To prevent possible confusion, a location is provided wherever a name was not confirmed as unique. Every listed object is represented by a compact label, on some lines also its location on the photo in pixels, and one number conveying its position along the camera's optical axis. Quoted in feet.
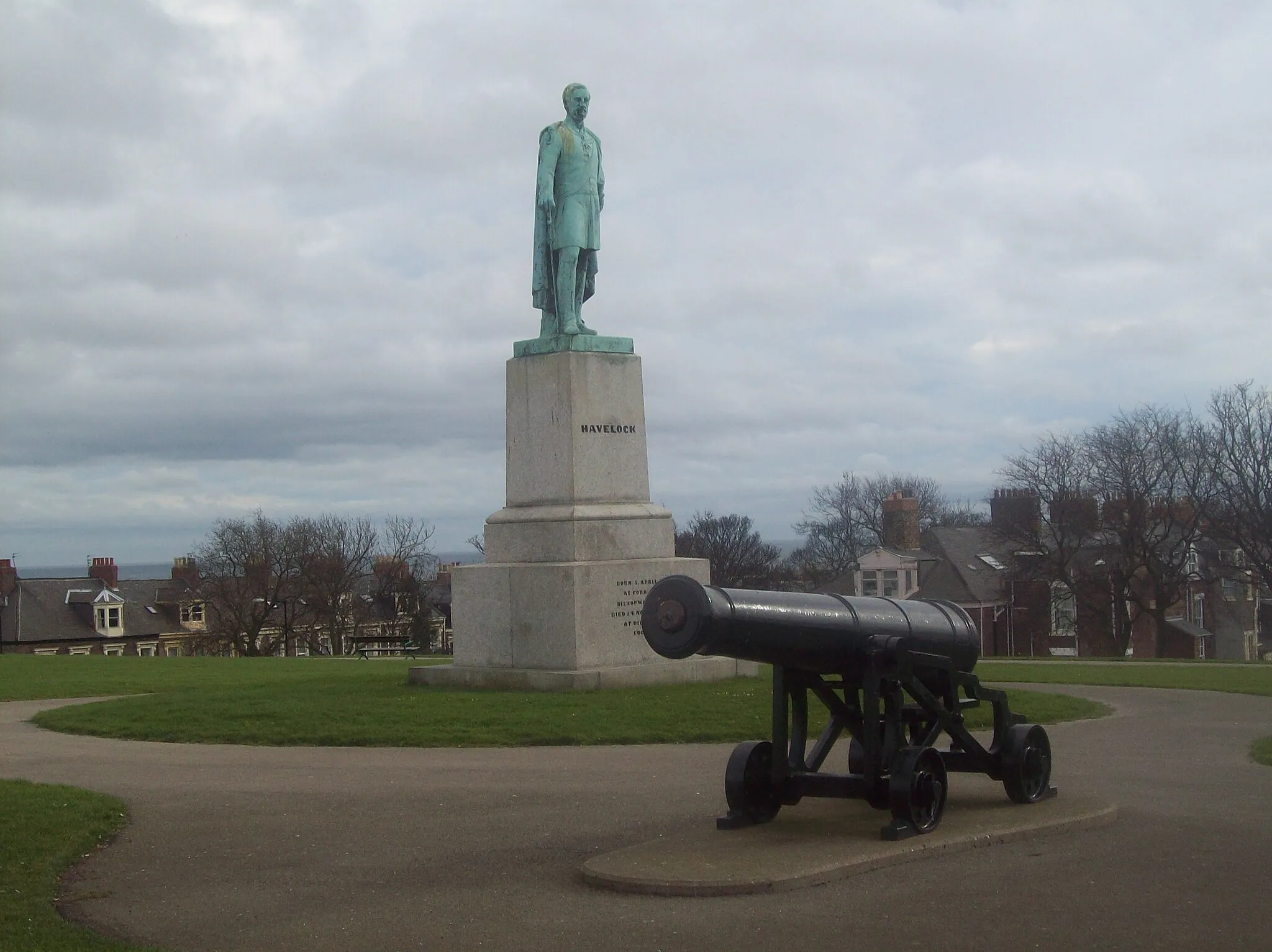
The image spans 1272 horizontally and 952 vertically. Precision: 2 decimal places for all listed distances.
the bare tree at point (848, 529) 276.00
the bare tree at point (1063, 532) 183.21
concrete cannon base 25.71
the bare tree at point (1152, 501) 177.47
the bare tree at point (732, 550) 242.17
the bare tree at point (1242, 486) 165.68
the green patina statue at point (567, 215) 66.33
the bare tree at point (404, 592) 227.20
